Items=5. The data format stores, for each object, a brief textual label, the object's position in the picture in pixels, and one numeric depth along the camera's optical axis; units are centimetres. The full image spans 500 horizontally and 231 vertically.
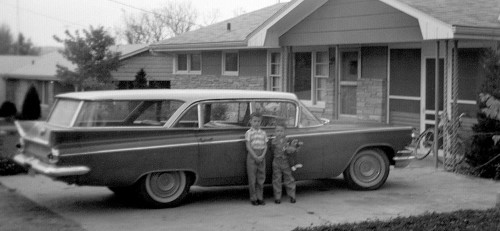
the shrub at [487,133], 1139
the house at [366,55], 1235
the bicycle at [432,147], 1235
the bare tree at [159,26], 2498
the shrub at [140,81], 2361
